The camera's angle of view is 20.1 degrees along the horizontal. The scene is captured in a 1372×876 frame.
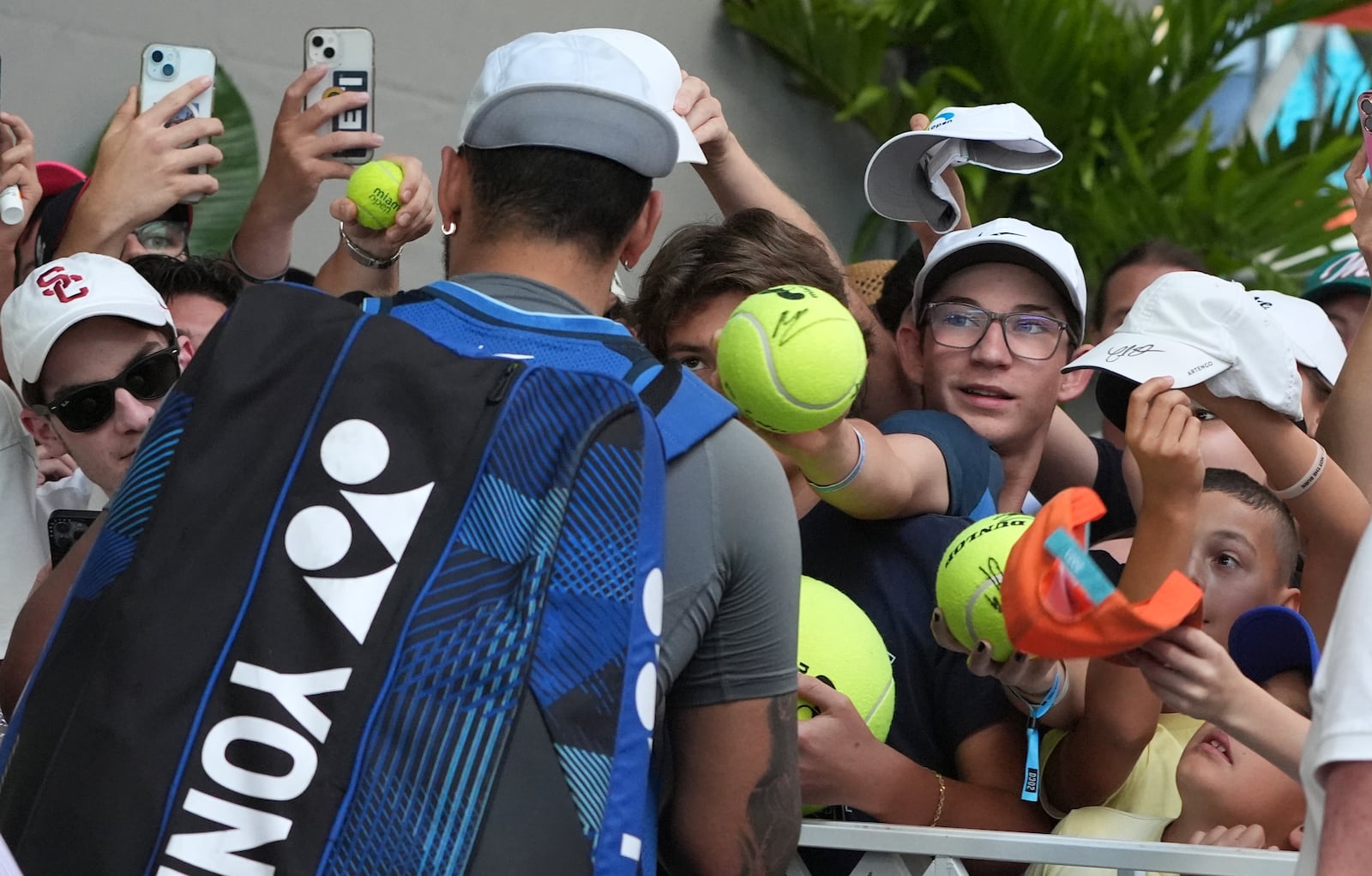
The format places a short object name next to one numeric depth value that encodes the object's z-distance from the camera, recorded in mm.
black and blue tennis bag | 2851
